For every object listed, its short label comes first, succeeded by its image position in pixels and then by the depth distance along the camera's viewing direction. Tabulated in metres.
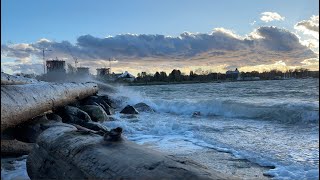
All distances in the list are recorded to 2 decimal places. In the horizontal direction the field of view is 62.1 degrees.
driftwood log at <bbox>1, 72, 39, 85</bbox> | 6.64
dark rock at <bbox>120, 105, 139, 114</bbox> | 11.39
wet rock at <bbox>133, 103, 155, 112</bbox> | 12.85
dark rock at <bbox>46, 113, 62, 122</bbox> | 5.70
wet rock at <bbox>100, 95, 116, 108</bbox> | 13.48
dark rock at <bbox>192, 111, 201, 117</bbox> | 11.25
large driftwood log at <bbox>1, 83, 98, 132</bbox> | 3.71
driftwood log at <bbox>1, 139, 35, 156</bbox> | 4.08
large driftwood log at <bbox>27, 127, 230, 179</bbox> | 2.07
